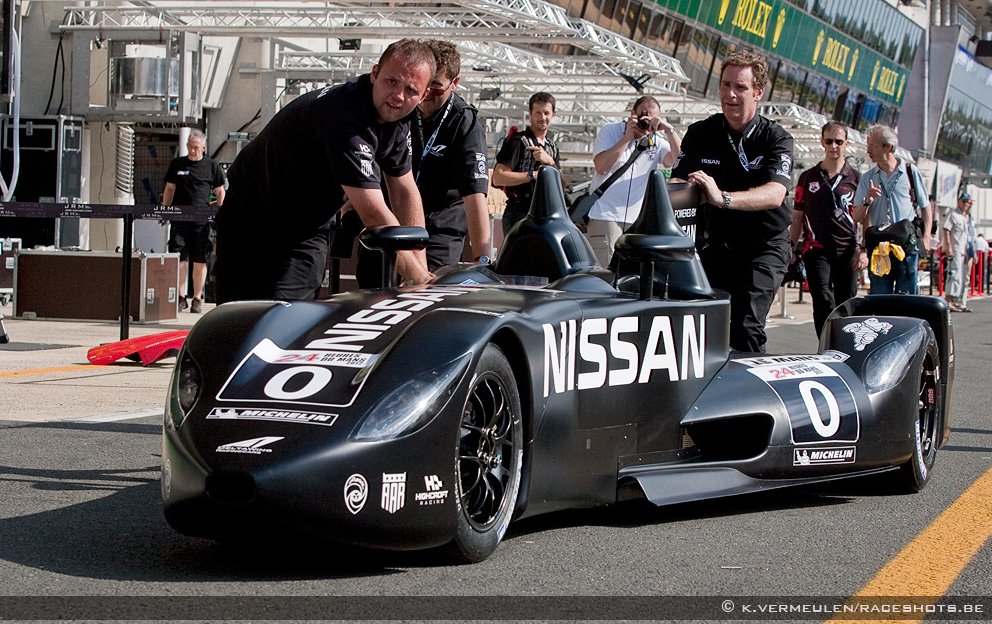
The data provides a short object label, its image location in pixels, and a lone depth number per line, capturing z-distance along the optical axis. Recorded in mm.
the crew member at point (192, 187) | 15969
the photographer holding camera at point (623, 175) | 9797
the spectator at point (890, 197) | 11246
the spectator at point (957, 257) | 23250
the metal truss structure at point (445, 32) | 20312
